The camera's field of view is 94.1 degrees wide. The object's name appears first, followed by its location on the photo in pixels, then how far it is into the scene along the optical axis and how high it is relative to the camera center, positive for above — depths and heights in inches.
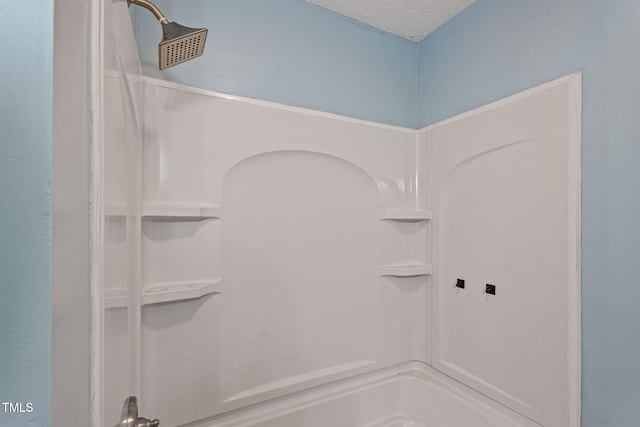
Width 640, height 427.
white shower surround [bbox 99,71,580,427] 42.3 -9.2
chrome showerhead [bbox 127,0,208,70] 32.9 +20.0
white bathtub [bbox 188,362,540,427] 48.0 -33.9
